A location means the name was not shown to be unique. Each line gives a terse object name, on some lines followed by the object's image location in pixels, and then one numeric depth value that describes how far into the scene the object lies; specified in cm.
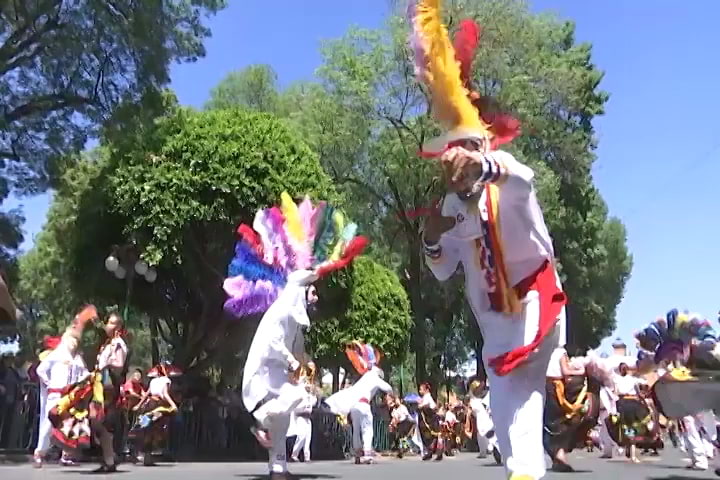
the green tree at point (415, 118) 2631
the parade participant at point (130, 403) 1495
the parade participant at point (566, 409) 1114
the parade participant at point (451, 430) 1956
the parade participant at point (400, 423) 1938
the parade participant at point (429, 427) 1811
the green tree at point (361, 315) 2039
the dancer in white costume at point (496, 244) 478
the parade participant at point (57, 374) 1205
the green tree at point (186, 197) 1762
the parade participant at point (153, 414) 1465
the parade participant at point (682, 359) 888
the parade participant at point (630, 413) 1408
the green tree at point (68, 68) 1822
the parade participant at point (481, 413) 1697
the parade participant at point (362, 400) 1591
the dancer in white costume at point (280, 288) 908
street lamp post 1689
